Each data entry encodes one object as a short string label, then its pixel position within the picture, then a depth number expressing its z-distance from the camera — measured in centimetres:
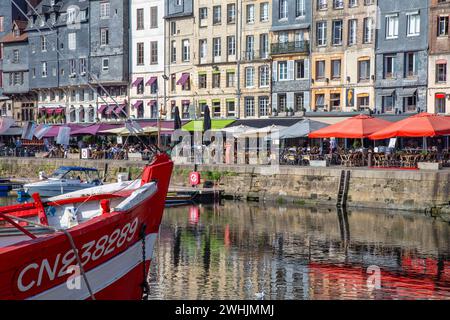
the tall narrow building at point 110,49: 7119
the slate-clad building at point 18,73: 8112
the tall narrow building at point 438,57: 5247
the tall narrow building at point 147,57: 6900
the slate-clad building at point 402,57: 5369
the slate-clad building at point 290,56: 5991
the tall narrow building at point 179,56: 6700
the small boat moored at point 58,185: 4447
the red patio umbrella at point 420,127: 4003
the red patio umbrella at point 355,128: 4306
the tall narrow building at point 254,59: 6234
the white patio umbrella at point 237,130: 5331
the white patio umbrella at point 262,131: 5194
